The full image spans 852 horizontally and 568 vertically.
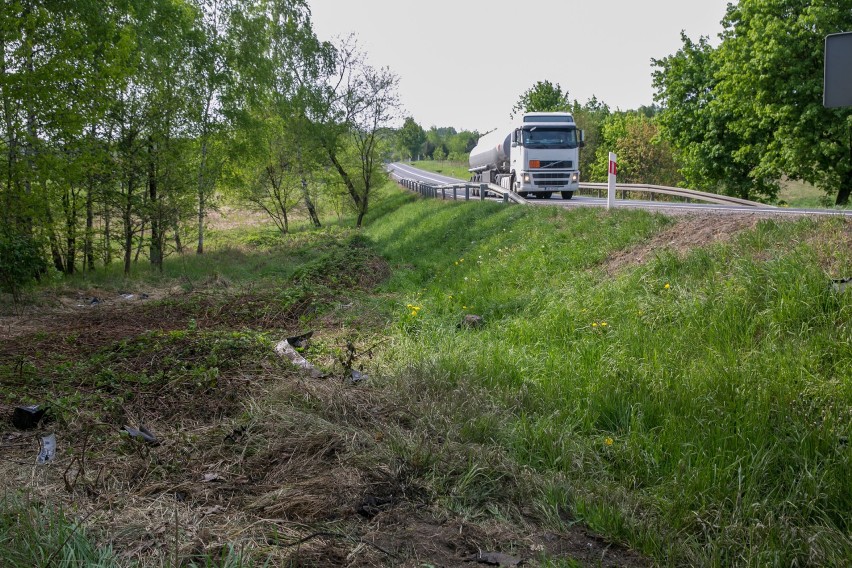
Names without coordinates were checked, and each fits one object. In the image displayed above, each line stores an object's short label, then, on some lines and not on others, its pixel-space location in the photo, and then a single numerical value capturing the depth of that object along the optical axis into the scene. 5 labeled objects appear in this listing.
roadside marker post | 14.32
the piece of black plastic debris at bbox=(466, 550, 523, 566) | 3.19
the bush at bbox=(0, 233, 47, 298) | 11.20
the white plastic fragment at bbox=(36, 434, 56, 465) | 4.27
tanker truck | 23.77
